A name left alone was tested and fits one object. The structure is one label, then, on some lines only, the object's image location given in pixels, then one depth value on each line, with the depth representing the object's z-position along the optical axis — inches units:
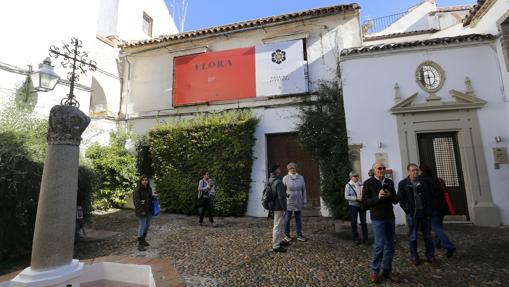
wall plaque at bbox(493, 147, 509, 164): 278.1
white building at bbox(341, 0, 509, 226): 281.9
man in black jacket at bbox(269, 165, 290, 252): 203.0
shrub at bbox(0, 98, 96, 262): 197.5
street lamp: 236.7
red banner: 408.3
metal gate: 292.4
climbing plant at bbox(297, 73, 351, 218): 318.3
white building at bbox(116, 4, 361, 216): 380.5
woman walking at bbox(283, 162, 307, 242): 228.1
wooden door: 366.6
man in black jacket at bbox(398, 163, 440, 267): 170.6
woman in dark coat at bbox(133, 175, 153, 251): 216.2
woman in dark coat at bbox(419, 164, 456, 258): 175.5
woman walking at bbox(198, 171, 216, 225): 304.8
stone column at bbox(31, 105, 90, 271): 107.1
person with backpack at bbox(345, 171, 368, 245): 222.7
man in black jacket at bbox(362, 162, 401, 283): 145.2
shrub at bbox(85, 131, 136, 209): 379.9
